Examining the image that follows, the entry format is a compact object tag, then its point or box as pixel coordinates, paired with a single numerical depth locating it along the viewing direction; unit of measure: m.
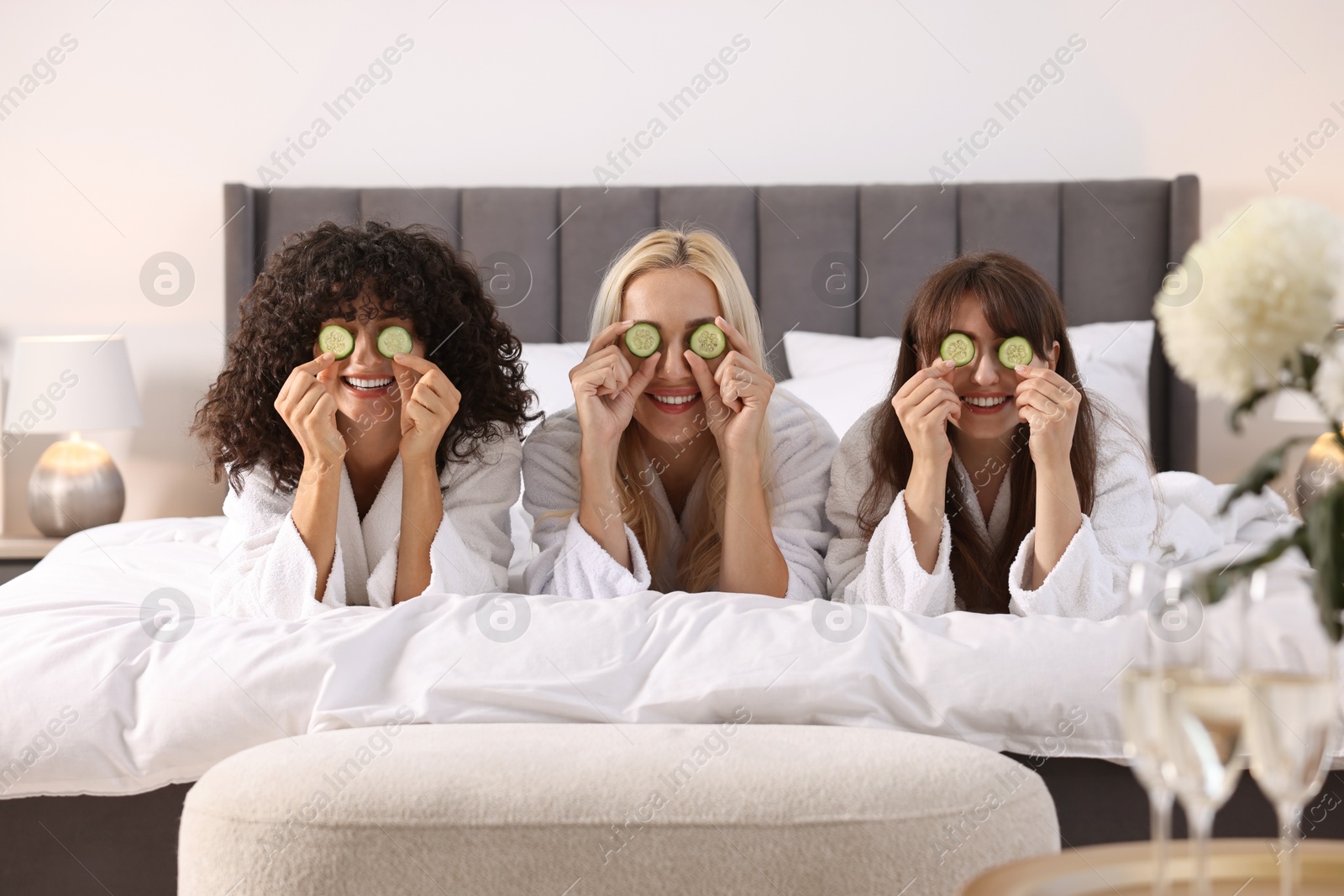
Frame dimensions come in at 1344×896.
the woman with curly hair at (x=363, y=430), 1.96
